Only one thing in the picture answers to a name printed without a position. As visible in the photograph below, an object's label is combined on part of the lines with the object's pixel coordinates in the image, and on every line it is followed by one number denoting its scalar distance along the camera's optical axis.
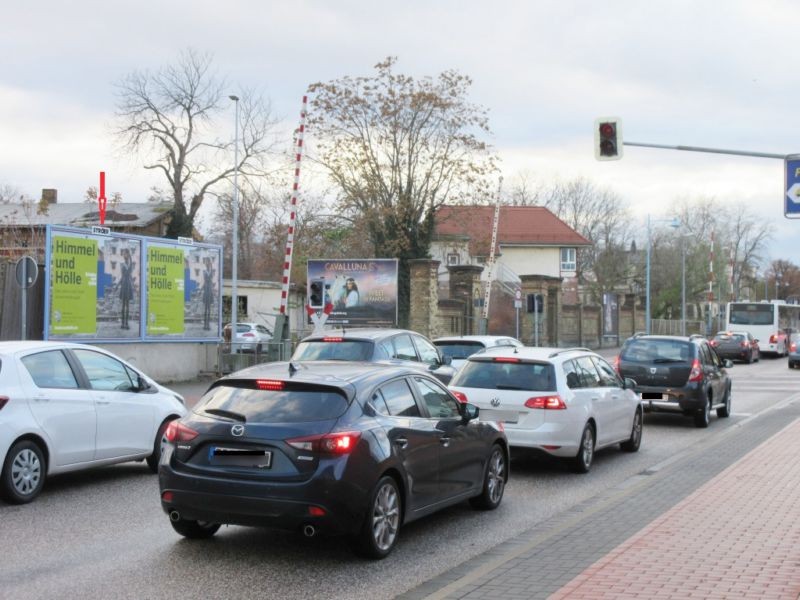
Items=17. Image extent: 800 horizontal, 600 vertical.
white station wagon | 11.23
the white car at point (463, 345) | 18.80
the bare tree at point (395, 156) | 43.81
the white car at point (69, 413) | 9.05
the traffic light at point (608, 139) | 18.28
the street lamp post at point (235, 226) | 41.22
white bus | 50.56
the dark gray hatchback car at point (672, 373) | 16.84
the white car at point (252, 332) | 42.78
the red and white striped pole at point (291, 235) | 23.14
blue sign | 12.95
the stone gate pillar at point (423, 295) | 36.03
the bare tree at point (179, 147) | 55.28
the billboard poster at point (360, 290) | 31.72
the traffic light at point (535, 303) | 38.25
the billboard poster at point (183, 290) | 23.03
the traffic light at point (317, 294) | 24.92
